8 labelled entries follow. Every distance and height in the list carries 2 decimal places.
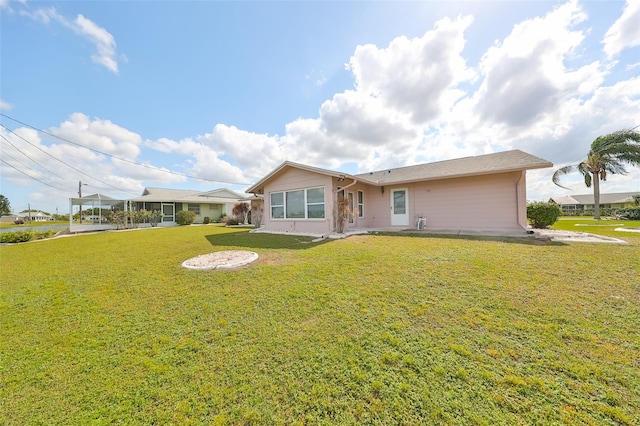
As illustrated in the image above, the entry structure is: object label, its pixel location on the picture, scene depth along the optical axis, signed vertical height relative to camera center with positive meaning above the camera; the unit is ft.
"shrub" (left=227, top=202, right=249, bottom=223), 67.72 +2.12
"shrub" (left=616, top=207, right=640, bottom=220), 64.63 -1.35
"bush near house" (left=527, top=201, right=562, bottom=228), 35.70 -0.38
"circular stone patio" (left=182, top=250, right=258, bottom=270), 18.04 -3.65
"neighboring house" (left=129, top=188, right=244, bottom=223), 73.92 +6.09
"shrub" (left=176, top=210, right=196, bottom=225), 71.82 +0.76
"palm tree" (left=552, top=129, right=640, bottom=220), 59.88 +14.51
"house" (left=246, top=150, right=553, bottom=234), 31.04 +2.82
